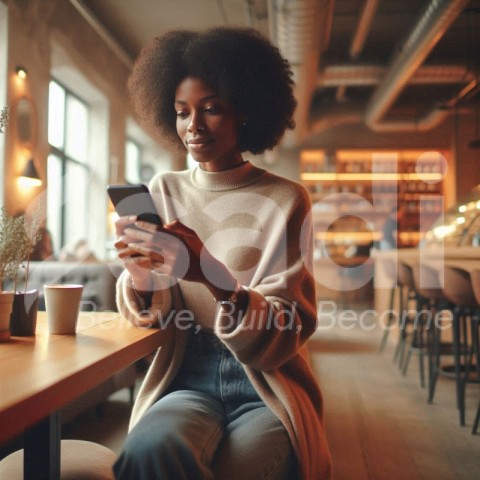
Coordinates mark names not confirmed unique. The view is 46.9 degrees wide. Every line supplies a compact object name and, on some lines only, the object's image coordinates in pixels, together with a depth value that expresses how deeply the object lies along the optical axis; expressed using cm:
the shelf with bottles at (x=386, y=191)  1022
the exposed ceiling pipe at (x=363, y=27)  570
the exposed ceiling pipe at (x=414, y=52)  482
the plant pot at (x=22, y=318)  114
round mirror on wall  507
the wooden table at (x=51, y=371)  68
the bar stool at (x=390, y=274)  476
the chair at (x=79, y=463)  111
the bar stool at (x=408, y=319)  371
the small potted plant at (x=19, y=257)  109
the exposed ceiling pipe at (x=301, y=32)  446
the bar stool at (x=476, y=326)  243
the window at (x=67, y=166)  633
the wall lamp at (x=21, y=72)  505
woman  99
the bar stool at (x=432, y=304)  329
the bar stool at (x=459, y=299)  280
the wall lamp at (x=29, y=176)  492
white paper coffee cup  115
